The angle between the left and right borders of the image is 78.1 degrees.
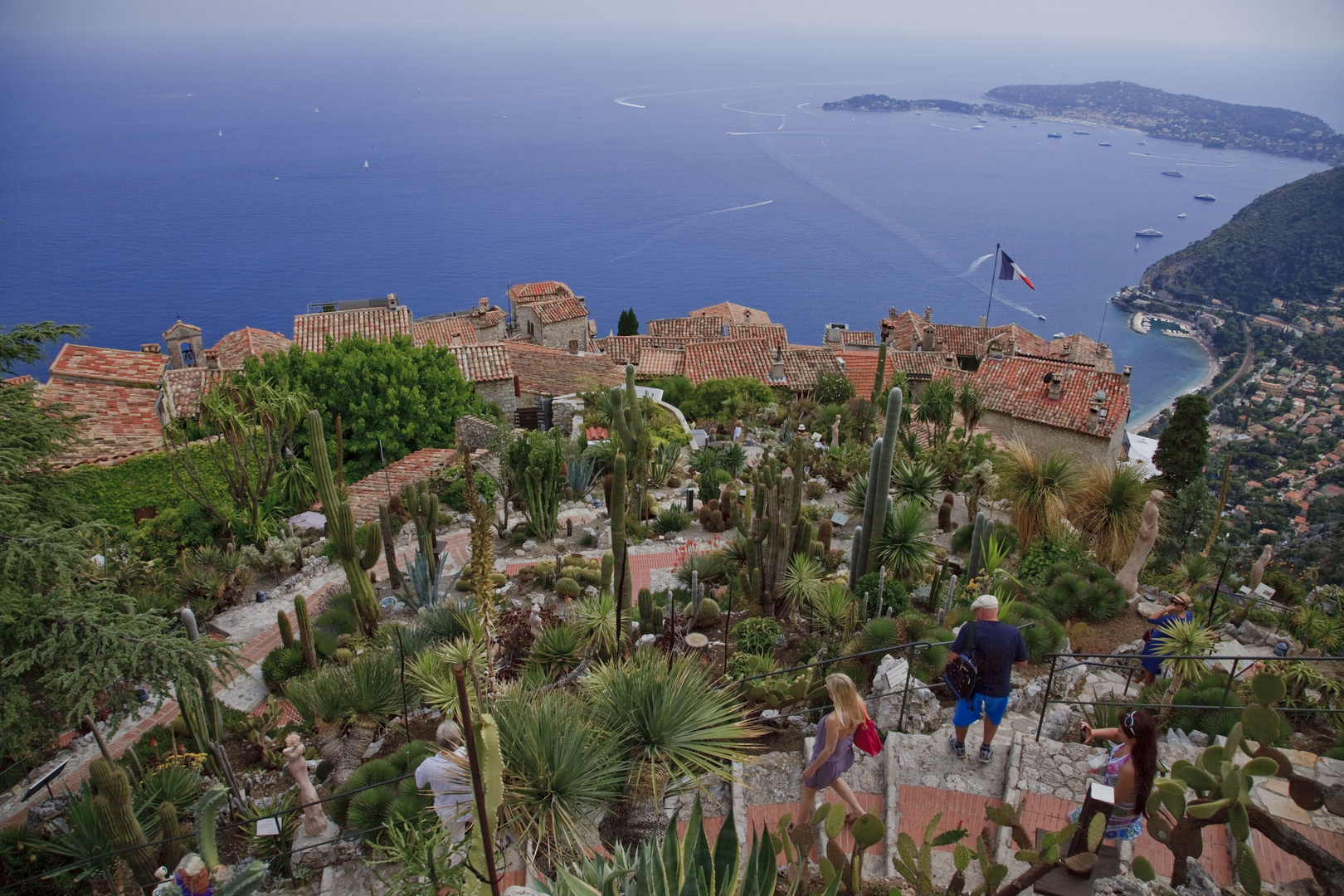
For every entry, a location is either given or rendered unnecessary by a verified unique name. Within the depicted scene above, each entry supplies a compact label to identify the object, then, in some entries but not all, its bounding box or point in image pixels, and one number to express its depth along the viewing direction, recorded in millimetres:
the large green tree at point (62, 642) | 7039
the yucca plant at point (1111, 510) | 11289
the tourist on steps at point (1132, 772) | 4824
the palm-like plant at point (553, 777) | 5613
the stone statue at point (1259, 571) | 11234
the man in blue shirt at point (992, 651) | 6039
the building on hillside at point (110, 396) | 17203
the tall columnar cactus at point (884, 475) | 10172
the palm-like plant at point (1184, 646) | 7414
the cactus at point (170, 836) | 6305
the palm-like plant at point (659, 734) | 6207
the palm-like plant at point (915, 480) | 12742
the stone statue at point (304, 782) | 6629
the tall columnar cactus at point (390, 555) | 12164
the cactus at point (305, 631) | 9586
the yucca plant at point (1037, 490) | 11453
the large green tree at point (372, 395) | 20438
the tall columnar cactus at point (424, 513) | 11609
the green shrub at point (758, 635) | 9172
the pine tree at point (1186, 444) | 19703
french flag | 41875
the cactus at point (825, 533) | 12648
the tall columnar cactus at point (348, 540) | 10398
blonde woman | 5309
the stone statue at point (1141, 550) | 9383
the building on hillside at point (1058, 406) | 25688
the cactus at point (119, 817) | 5902
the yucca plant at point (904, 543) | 10406
